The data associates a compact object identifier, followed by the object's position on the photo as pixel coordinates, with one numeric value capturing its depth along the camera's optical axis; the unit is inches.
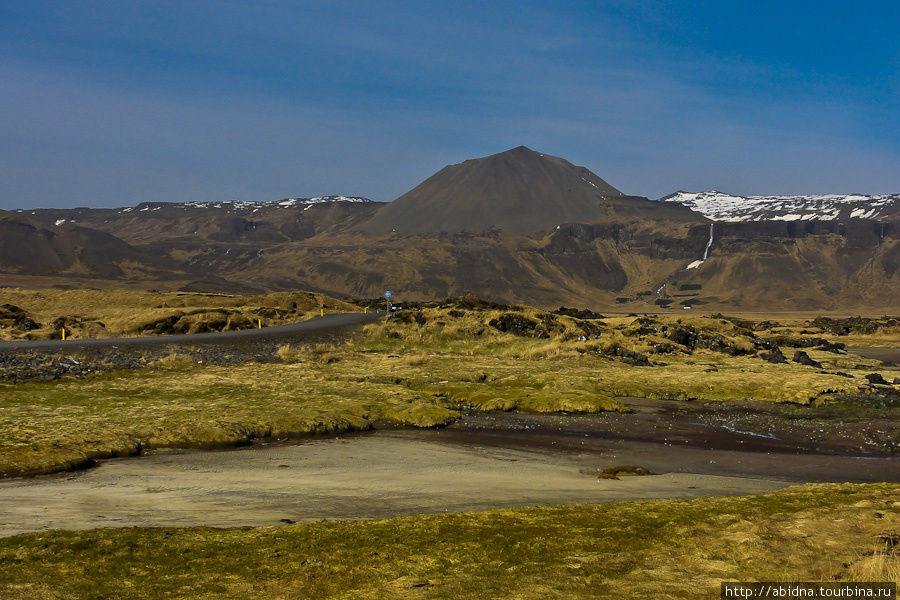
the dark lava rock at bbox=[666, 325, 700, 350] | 2362.5
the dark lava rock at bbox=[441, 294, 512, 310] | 2632.9
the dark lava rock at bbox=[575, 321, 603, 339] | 2341.7
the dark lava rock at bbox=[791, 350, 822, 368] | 2110.0
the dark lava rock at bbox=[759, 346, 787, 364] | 2102.6
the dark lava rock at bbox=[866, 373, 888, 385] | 1652.3
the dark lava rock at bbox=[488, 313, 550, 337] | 2285.2
